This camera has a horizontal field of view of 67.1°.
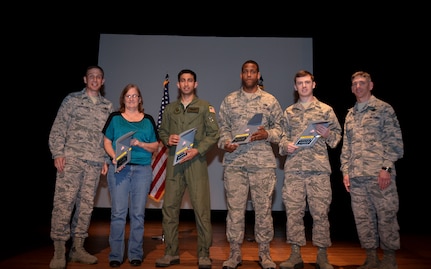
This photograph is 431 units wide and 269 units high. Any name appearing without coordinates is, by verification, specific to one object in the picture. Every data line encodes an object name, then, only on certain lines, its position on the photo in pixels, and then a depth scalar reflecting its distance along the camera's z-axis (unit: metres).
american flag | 4.83
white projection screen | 6.21
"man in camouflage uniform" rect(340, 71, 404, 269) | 2.81
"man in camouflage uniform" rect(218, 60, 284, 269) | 2.89
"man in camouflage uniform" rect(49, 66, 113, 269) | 2.95
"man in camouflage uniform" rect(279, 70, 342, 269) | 2.86
